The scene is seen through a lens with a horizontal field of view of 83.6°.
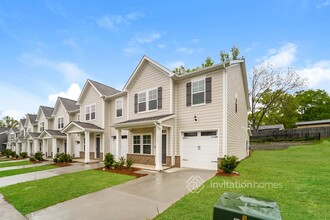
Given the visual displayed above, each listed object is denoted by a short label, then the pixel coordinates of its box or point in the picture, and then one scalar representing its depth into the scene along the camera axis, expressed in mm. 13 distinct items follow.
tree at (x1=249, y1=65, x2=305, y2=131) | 28344
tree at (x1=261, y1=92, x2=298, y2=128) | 31812
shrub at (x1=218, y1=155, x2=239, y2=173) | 8797
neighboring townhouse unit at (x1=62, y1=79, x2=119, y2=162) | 16844
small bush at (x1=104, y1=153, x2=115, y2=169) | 11750
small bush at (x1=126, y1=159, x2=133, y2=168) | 11555
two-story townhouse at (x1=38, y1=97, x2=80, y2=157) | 20938
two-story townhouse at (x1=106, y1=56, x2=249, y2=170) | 10500
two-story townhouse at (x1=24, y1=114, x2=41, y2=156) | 25120
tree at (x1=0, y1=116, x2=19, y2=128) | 54531
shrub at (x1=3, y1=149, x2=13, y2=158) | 28816
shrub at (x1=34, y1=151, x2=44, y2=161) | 18602
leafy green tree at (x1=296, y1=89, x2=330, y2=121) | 43025
